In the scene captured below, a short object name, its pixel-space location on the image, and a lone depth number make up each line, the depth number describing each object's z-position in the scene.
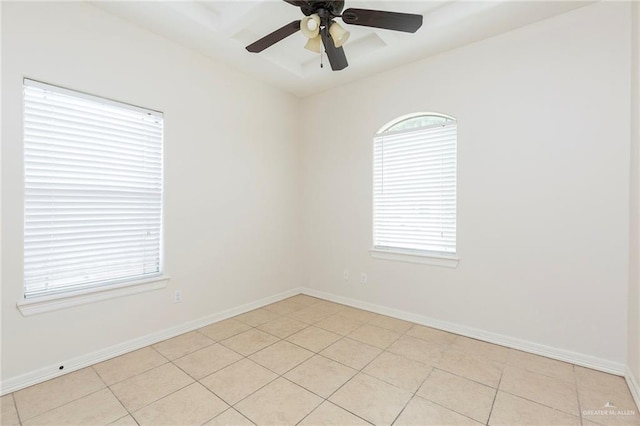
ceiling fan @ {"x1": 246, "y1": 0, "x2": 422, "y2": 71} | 1.99
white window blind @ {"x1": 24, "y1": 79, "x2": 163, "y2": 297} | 2.22
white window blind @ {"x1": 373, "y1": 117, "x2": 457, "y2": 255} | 3.14
